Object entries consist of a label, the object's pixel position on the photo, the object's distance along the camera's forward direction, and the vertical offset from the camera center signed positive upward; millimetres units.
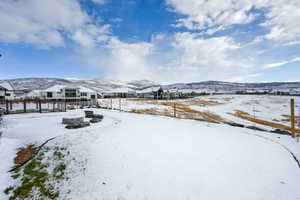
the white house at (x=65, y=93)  46812 +2588
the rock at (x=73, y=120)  10430 -1493
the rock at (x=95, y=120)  11664 -1673
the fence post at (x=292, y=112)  6887 -745
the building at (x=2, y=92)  34925 +2340
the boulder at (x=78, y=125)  9720 -1757
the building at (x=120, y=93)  77062 +3834
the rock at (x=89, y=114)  14048 -1383
